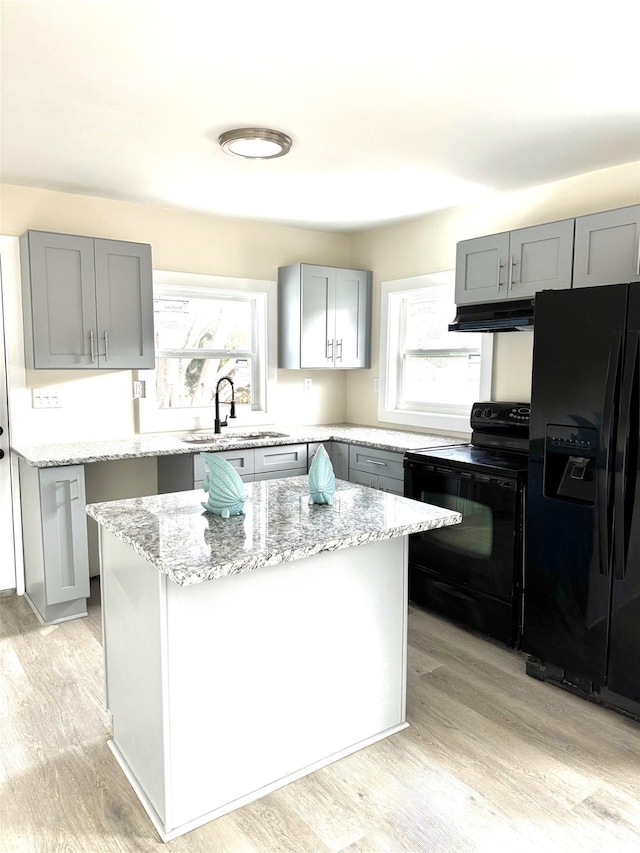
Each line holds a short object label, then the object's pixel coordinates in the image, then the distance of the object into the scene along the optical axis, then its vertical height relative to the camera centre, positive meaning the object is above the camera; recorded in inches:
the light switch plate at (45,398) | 141.3 -8.8
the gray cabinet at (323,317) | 170.2 +13.5
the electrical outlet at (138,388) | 154.3 -6.7
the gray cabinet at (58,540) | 125.0 -37.7
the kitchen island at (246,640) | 69.1 -35.3
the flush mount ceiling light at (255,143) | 104.0 +38.8
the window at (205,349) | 159.9 +3.9
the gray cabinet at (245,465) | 142.2 -25.5
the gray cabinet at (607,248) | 107.5 +21.6
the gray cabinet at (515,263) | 118.1 +21.2
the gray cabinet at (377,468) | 145.9 -26.2
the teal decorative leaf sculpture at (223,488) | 81.0 -16.9
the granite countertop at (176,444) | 128.2 -19.6
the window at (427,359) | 158.1 +1.4
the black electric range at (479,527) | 115.0 -31.7
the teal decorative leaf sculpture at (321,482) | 86.0 -16.9
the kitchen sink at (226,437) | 154.6 -19.7
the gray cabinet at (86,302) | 130.3 +13.3
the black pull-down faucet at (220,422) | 161.9 -16.1
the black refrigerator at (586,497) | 92.0 -21.2
